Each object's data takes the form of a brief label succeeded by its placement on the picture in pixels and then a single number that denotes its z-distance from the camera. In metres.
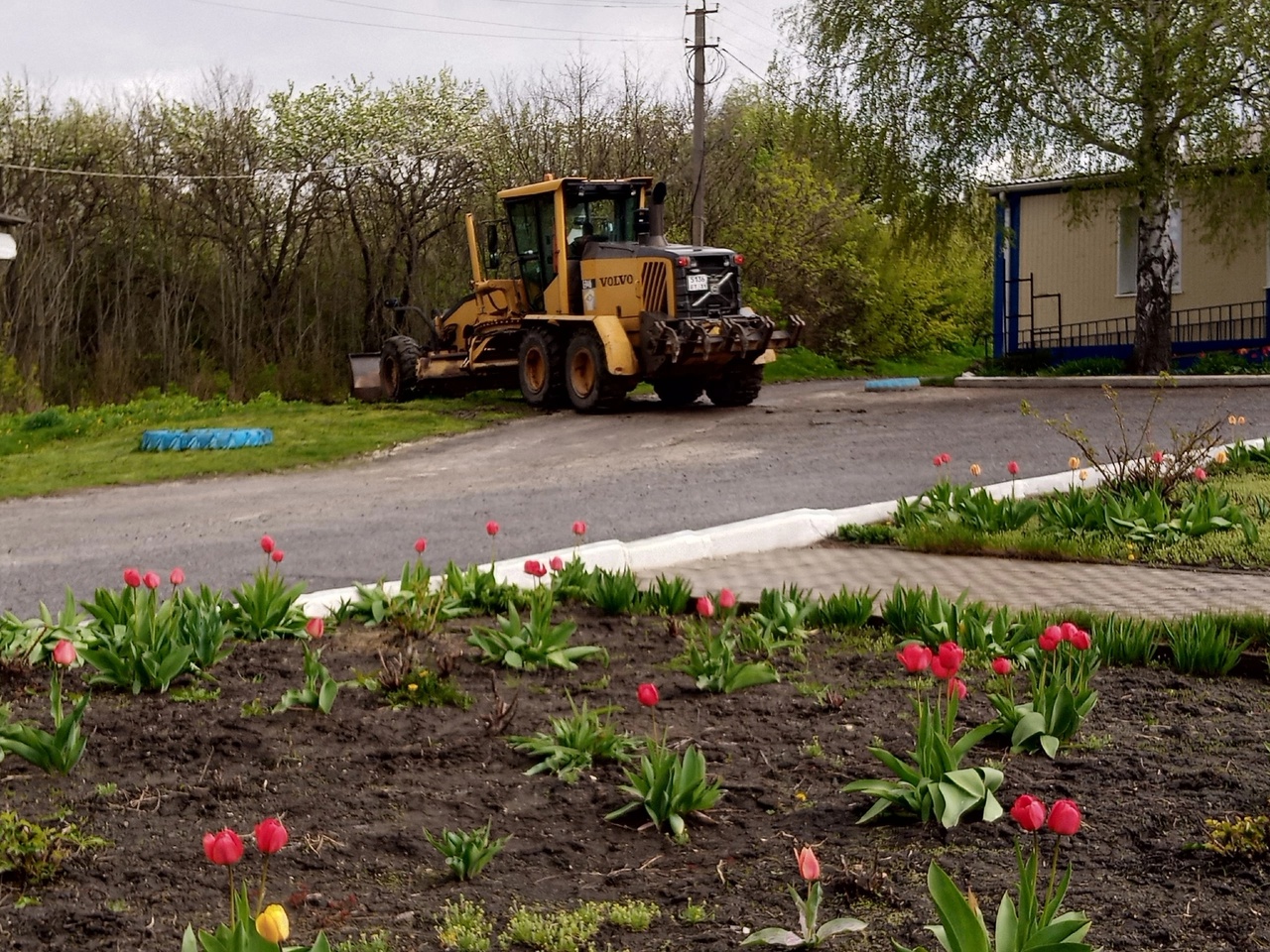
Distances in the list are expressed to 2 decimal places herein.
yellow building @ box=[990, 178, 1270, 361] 26.09
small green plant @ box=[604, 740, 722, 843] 3.20
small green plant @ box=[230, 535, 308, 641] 5.09
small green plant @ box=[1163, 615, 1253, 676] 4.45
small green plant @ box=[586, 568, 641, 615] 5.56
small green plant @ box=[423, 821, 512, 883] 2.95
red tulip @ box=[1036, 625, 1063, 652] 3.42
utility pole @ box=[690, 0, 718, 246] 29.86
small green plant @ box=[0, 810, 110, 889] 2.97
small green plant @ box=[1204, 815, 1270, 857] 2.86
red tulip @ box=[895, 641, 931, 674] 3.13
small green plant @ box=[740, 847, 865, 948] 2.50
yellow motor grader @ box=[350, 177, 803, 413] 19.38
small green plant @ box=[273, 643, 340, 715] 4.12
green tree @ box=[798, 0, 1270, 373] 21.89
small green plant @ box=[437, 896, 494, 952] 2.61
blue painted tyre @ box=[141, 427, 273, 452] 16.25
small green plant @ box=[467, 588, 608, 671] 4.71
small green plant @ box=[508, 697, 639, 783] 3.67
